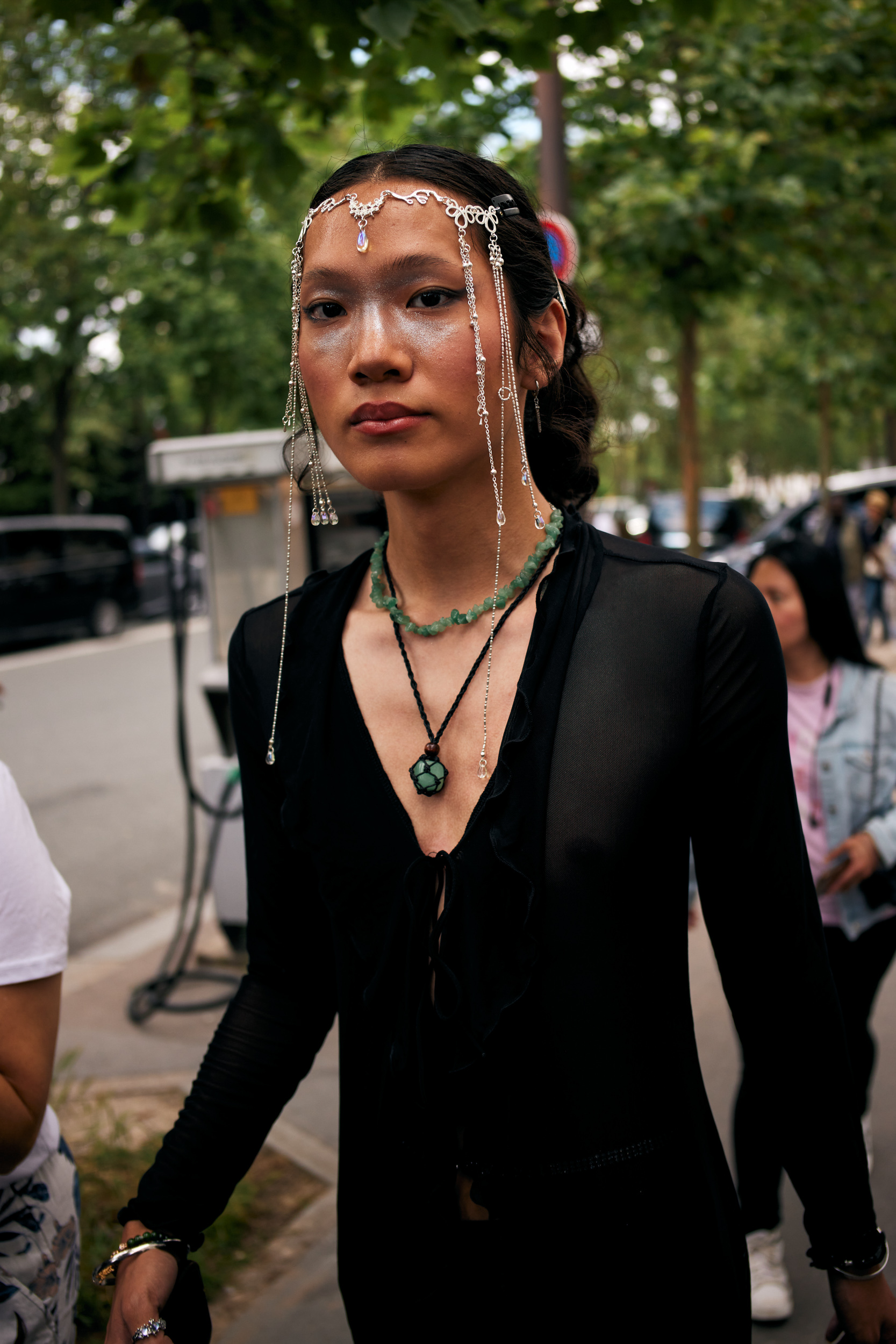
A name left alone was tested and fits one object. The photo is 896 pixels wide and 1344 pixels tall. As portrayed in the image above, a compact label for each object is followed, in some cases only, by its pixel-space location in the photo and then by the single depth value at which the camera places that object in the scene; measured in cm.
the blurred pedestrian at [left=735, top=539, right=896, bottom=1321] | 269
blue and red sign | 410
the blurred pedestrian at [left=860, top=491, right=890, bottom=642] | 1221
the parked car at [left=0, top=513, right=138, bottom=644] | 1634
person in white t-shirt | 151
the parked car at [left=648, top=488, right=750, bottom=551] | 2070
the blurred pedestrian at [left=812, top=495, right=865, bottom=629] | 1068
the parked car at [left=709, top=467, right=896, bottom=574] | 1393
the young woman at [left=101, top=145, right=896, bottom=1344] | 128
